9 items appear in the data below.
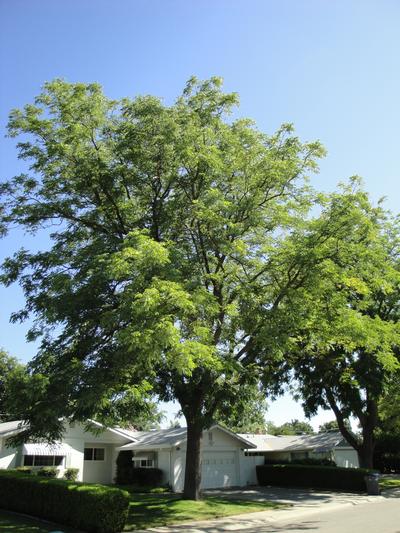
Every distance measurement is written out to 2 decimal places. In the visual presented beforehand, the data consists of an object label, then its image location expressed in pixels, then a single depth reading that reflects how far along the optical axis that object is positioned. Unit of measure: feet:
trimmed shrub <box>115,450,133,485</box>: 101.99
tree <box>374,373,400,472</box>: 120.78
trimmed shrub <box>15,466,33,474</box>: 84.43
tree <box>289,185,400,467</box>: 50.57
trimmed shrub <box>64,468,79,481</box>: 92.02
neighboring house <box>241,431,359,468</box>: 141.59
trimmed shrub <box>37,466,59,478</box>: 87.51
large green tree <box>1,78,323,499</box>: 46.14
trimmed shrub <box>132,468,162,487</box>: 100.07
